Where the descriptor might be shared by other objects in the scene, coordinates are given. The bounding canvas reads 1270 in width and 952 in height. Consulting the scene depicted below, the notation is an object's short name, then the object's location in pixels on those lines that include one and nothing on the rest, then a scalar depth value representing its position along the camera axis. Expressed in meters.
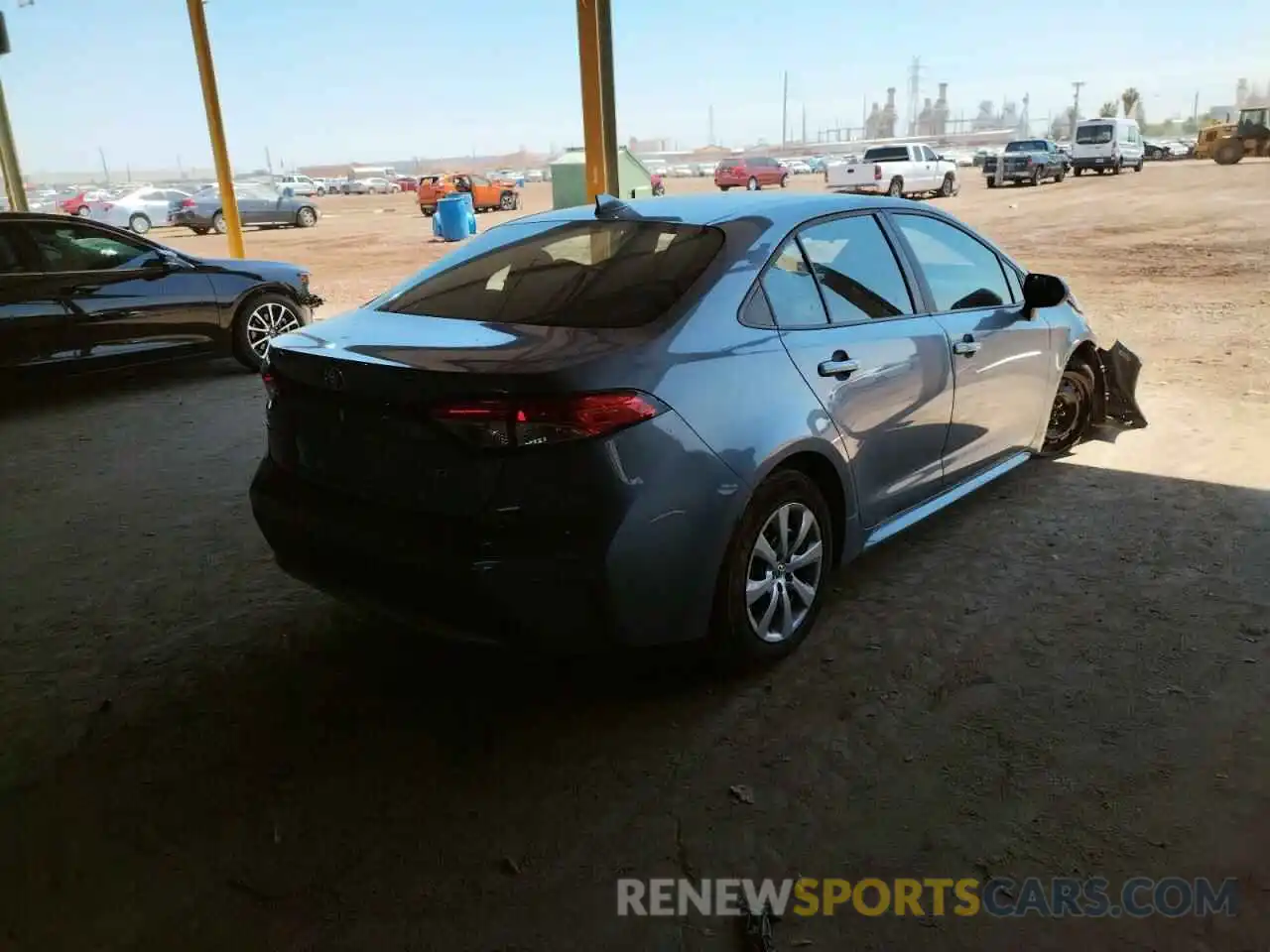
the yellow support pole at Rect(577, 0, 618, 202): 8.55
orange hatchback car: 31.50
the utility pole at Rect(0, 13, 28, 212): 15.41
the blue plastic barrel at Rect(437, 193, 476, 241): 20.80
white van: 36.09
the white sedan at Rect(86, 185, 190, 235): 28.70
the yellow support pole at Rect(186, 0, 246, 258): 12.98
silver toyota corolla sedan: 2.53
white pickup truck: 27.31
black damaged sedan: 6.85
